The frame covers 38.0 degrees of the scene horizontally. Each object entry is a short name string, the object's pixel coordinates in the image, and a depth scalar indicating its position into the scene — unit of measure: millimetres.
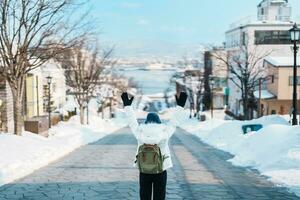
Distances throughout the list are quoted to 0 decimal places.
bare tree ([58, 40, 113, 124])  38950
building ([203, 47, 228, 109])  60234
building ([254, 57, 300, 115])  38719
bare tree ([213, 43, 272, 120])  30538
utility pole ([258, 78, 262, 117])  37000
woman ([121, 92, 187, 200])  5508
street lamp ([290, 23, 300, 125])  15790
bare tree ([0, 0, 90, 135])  16750
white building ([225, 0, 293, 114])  51384
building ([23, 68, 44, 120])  35750
